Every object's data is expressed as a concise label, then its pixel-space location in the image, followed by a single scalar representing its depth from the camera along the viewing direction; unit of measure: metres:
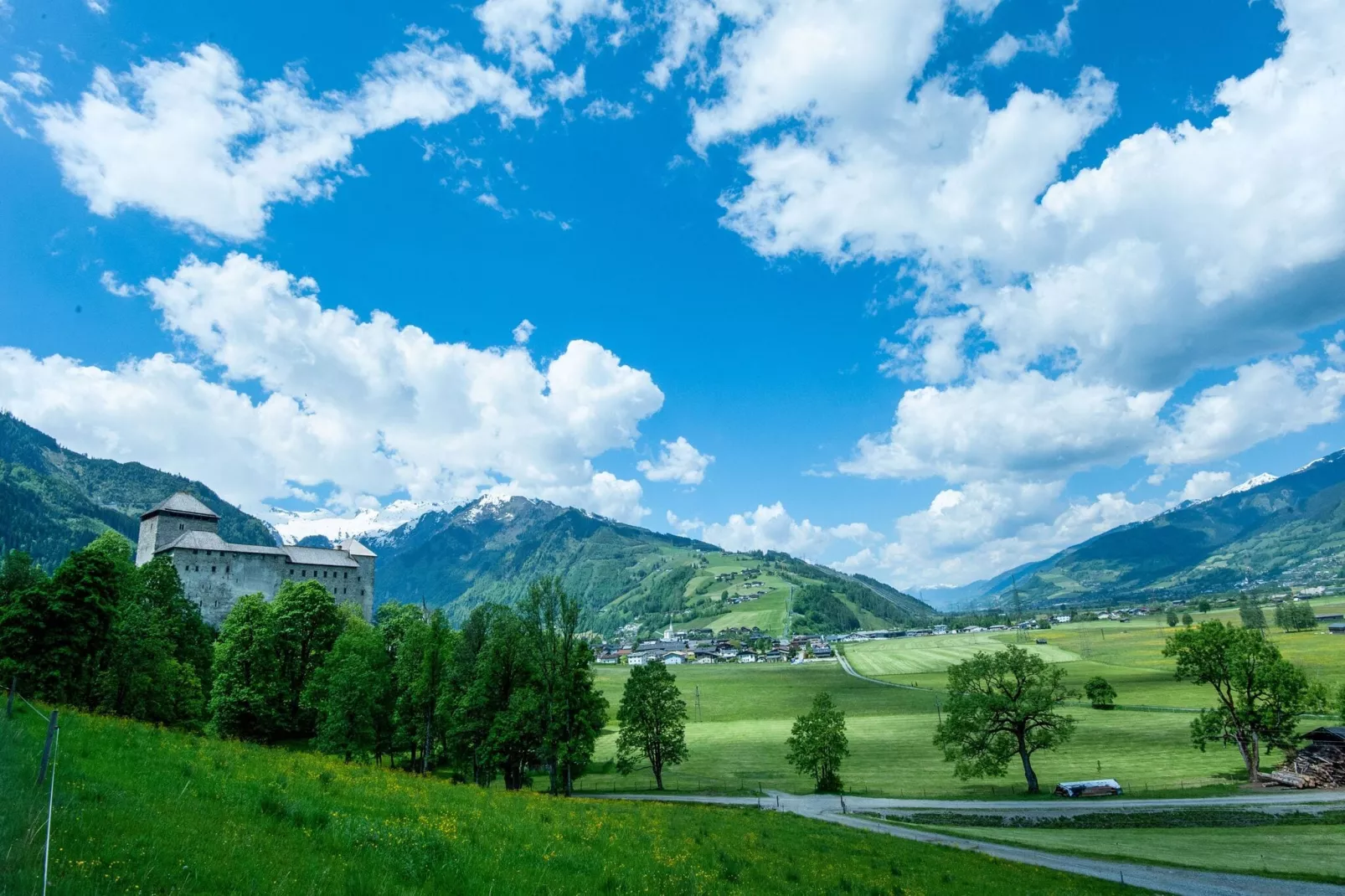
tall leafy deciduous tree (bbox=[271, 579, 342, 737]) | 69.69
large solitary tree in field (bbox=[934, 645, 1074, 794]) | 68.56
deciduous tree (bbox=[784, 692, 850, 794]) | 74.81
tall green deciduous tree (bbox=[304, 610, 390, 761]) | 56.44
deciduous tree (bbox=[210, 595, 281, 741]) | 63.59
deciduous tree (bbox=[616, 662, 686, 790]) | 79.31
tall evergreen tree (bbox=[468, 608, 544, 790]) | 56.88
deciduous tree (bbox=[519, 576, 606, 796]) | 59.16
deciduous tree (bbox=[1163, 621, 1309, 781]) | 66.38
